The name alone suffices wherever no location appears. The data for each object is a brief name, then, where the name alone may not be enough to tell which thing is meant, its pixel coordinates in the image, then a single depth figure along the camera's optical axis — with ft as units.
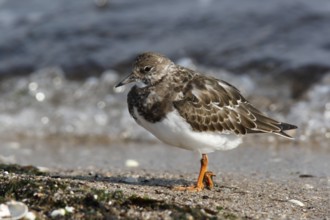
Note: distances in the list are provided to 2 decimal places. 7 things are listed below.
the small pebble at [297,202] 29.09
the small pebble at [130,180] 33.21
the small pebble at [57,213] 24.47
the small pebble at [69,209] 24.61
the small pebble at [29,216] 24.06
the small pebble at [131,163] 41.98
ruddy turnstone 29.43
